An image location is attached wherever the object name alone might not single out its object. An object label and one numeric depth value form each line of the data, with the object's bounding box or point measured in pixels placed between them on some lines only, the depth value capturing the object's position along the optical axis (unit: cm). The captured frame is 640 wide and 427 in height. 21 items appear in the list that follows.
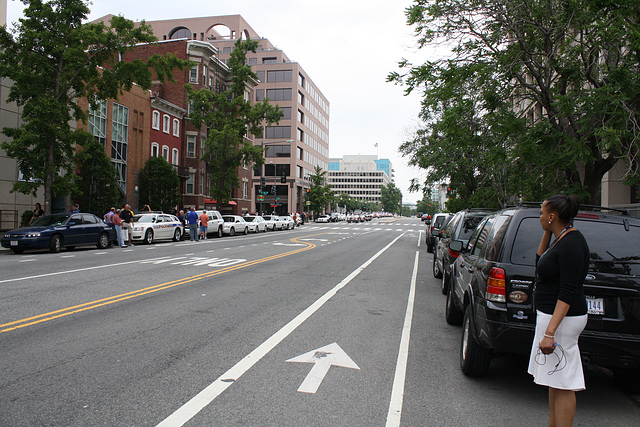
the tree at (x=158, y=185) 3762
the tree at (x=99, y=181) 3022
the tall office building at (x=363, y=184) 19938
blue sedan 1719
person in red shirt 2845
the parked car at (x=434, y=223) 2288
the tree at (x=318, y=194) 8619
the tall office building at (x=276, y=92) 8138
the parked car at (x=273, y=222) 4548
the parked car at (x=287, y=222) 4818
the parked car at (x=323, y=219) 7635
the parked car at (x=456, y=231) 998
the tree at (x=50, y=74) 2206
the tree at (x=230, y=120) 4209
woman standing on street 327
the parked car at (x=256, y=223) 4003
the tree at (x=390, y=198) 18875
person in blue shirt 2628
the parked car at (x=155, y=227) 2344
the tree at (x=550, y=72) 1047
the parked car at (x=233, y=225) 3417
